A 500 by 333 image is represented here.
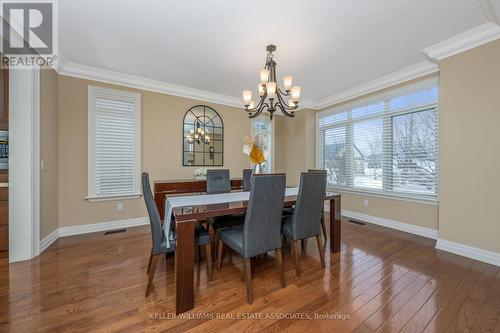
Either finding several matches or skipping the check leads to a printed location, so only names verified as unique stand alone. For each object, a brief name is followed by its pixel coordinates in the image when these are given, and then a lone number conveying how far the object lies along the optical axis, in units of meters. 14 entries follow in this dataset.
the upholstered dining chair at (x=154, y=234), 1.76
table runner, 1.90
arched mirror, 4.18
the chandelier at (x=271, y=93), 2.31
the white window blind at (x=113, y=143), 3.33
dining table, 1.58
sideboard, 3.51
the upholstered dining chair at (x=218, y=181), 3.07
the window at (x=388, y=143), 3.16
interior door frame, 2.35
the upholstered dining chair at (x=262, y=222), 1.68
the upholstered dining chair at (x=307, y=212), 2.09
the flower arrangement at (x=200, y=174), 3.95
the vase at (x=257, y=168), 2.55
